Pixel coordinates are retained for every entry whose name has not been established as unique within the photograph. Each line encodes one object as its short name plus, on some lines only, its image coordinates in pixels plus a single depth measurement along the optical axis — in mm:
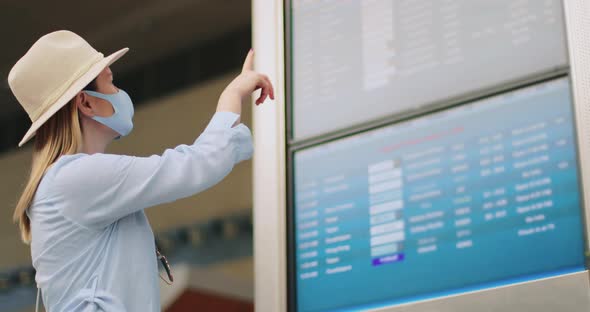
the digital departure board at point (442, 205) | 2773
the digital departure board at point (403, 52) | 2955
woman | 2248
